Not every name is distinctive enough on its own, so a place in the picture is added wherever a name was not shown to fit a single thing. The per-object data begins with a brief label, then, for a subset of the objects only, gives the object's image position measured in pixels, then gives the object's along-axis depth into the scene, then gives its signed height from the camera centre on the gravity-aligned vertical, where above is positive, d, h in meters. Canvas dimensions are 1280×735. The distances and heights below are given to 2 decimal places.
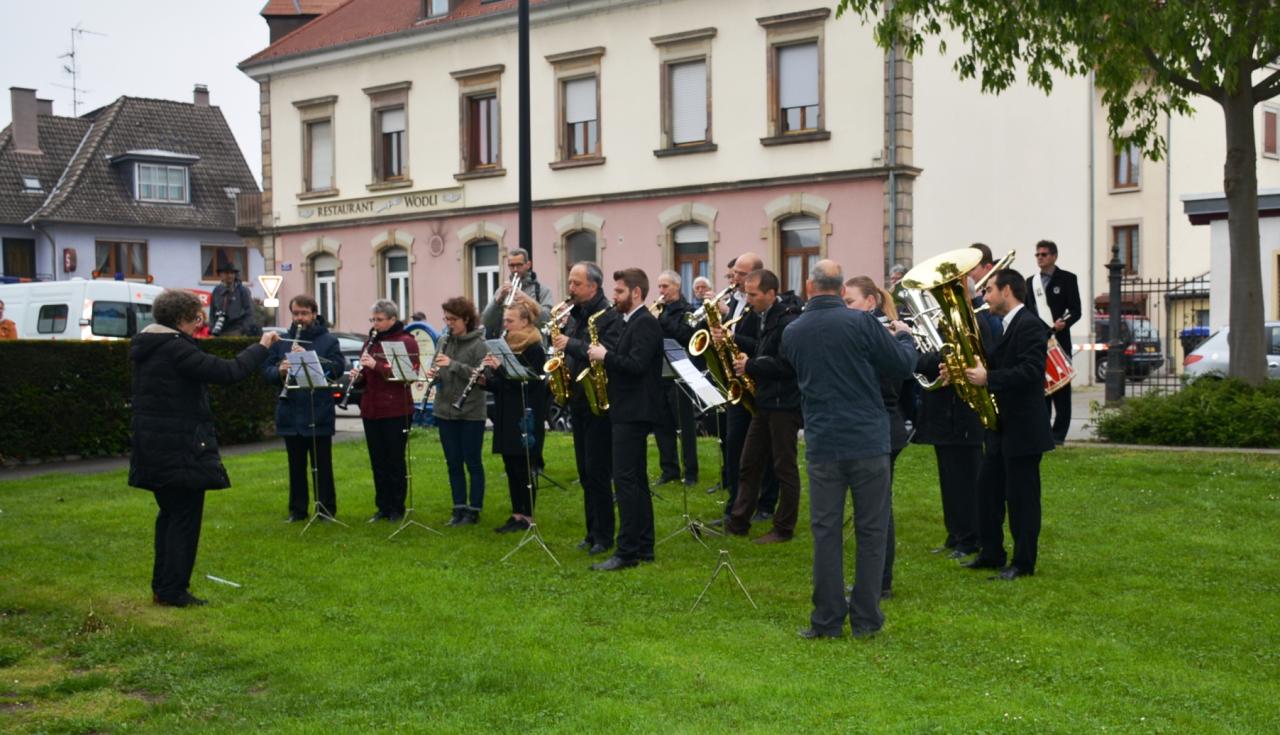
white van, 27.28 +0.43
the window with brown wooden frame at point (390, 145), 35.78 +4.65
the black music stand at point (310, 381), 11.13 -0.42
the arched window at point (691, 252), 30.53 +1.55
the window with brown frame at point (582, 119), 32.03 +4.69
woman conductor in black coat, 8.69 -0.63
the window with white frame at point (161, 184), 53.31 +5.56
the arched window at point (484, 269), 34.34 +1.39
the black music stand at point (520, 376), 10.34 -0.37
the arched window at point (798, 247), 28.83 +1.55
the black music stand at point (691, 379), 8.46 -0.34
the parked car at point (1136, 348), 24.03 -0.55
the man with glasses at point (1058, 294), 14.23 +0.26
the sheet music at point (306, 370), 11.12 -0.33
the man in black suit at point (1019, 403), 8.70 -0.52
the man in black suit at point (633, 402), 9.39 -0.52
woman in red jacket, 11.62 -0.72
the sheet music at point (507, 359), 10.34 -0.24
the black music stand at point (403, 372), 11.07 -0.35
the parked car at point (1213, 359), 20.03 -0.58
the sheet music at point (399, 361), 11.06 -0.27
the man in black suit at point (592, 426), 9.98 -0.74
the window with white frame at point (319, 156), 37.31 +4.58
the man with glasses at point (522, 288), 13.88 +0.34
